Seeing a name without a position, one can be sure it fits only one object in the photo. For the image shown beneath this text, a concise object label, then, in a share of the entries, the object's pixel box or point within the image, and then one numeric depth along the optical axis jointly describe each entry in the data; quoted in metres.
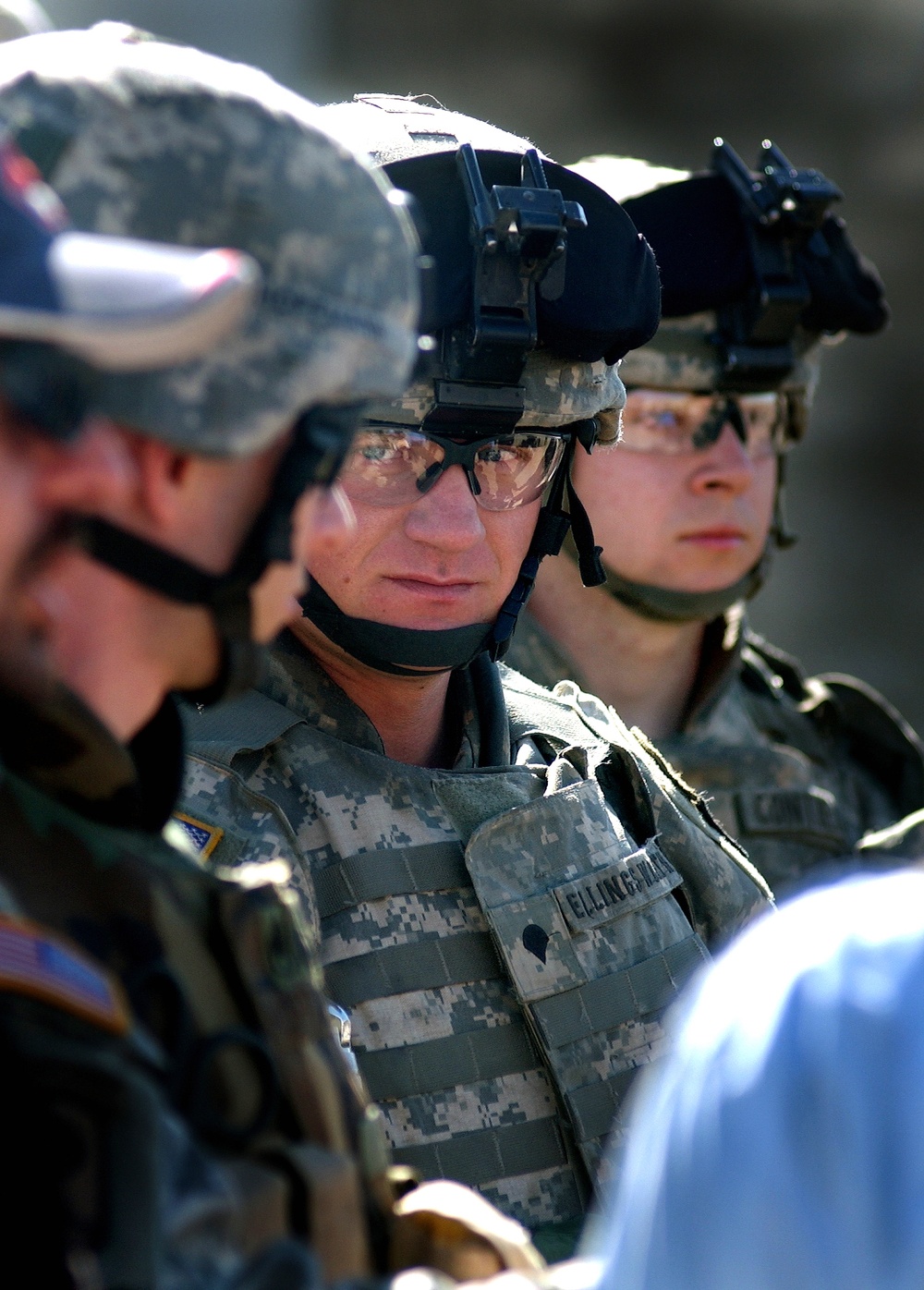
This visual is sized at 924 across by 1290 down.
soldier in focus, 7.25
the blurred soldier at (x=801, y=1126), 5.74
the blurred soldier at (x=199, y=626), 6.83
